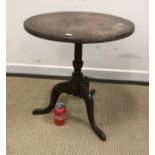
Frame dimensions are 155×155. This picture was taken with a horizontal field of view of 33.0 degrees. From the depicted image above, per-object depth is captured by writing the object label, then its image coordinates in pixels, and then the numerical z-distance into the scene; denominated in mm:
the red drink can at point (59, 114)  1773
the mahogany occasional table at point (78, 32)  1362
